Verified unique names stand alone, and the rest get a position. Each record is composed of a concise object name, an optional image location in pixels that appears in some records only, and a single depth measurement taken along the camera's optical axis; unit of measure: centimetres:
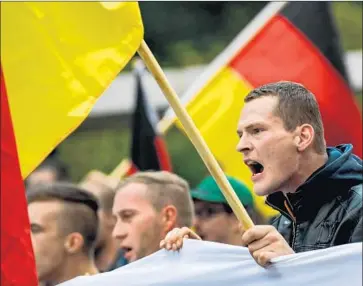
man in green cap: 1124
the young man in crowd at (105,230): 1277
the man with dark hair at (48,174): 1720
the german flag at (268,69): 1196
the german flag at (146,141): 1352
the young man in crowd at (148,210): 993
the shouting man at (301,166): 748
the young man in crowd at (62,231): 1053
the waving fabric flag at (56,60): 834
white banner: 702
